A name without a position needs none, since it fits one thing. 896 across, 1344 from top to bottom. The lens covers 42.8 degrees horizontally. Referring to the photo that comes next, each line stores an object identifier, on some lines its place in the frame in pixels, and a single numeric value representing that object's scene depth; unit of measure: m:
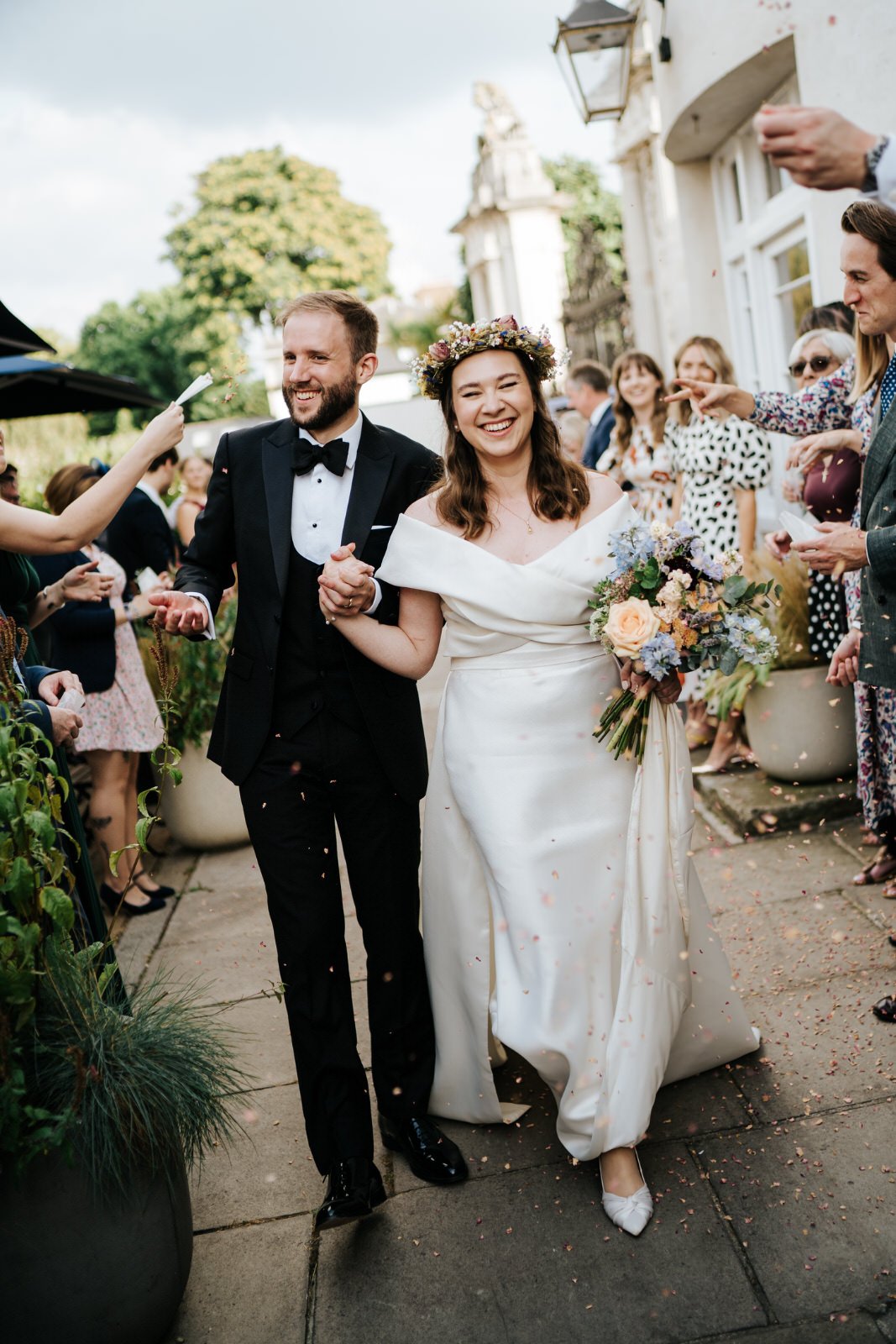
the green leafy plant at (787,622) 5.36
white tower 31.16
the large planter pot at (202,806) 6.30
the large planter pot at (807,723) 5.34
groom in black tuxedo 3.07
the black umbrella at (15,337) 4.56
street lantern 7.63
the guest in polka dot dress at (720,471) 6.20
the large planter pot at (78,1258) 2.31
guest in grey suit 3.10
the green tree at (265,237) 43.19
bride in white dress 3.01
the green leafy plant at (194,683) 6.29
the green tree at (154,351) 49.66
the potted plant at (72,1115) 2.28
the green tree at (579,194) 31.42
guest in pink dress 5.48
